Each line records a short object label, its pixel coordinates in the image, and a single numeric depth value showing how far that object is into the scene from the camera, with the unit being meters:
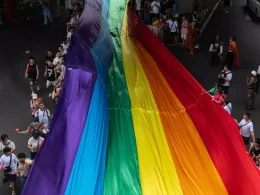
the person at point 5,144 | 9.17
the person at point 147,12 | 15.95
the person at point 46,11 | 16.66
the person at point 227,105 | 9.93
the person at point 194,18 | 15.25
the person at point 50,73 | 12.24
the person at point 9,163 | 8.80
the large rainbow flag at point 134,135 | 6.93
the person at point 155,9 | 15.93
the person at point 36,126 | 9.98
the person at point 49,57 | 12.44
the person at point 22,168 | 8.60
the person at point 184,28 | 14.58
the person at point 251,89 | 11.50
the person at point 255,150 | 8.70
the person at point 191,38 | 14.69
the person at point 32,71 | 12.25
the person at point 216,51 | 13.79
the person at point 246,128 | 9.52
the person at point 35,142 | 9.15
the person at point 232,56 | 13.59
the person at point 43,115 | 10.22
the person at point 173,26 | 14.81
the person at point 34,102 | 11.02
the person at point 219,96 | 9.99
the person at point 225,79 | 11.66
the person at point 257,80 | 12.24
